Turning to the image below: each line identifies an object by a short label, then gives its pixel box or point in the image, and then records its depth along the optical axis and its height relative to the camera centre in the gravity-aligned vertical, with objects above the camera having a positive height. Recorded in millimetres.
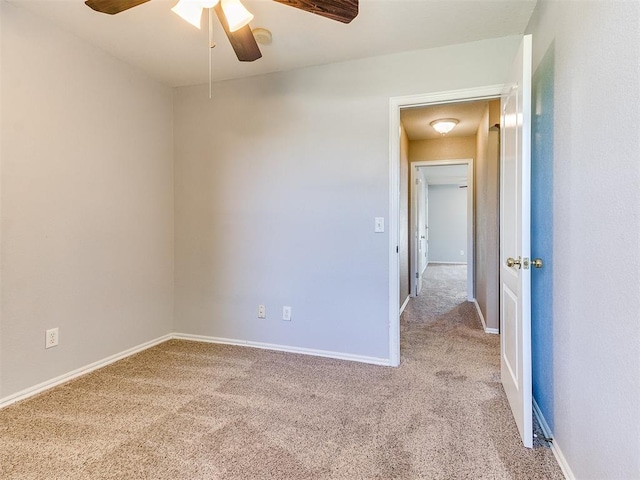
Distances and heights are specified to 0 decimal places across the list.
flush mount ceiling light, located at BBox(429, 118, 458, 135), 4055 +1355
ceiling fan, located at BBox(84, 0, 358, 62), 1496 +1043
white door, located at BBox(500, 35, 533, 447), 1607 -9
